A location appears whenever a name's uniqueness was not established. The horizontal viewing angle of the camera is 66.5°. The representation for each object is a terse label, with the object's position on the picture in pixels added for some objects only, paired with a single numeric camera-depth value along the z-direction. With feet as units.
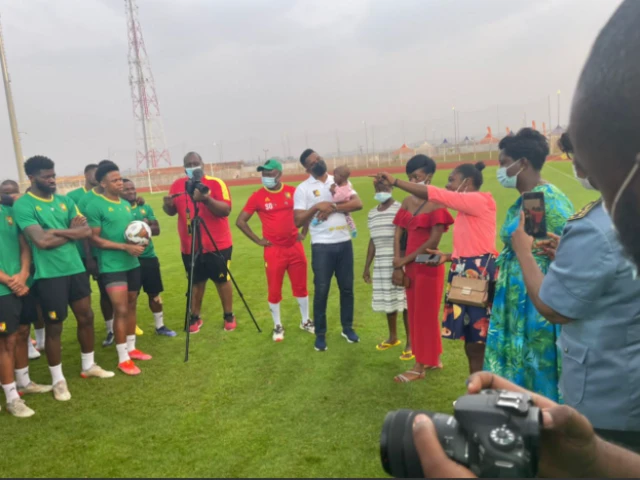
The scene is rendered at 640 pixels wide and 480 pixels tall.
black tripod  17.40
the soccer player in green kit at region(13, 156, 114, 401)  13.85
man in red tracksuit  18.76
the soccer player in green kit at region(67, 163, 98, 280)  17.98
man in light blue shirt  5.09
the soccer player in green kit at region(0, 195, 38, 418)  12.83
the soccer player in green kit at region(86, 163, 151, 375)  15.98
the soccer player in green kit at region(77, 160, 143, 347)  16.49
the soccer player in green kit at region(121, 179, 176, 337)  19.24
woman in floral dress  8.48
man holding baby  17.20
